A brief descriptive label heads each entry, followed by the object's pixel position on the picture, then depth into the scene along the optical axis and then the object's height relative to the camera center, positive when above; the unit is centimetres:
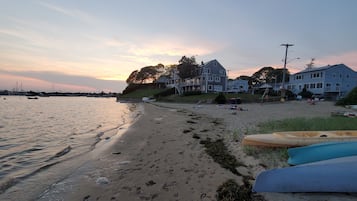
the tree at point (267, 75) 7606 +602
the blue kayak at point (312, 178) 359 -143
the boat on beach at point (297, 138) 585 -125
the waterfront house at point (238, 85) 6109 +166
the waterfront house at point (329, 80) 4338 +258
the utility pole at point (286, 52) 3609 +682
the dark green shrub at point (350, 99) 2440 -67
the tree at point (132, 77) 9279 +518
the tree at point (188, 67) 5694 +596
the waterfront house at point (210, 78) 5142 +293
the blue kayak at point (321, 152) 459 -127
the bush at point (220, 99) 3653 -137
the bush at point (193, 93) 4825 -56
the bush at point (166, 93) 5969 -84
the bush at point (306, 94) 4425 -34
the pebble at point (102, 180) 473 -198
